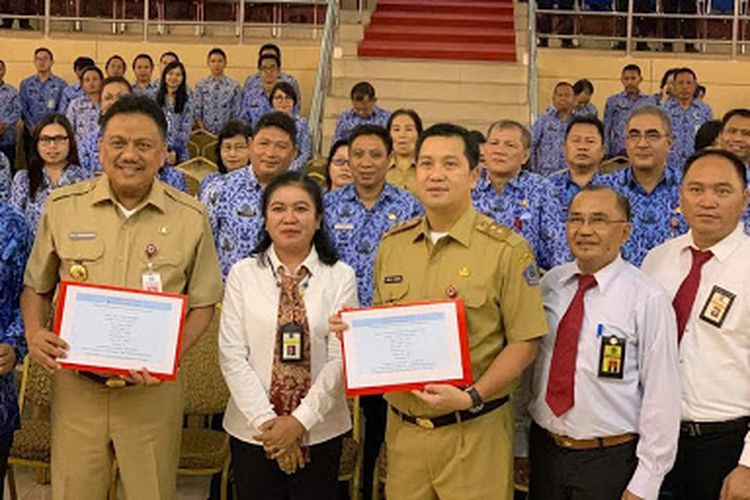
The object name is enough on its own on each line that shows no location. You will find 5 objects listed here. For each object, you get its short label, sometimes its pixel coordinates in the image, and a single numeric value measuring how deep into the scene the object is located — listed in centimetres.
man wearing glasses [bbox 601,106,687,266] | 451
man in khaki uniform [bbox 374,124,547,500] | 302
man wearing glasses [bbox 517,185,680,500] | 302
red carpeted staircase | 1195
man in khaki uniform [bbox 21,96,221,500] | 309
